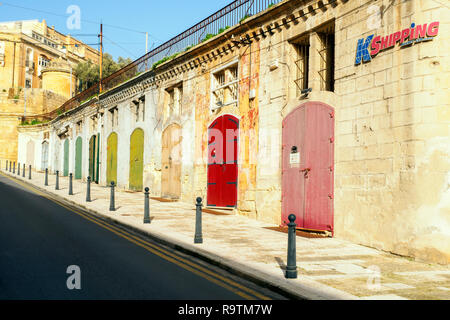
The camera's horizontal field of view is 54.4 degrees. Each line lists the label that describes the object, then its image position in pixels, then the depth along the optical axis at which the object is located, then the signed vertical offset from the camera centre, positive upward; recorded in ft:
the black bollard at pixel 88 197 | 58.95 -3.16
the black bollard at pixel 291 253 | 21.75 -3.87
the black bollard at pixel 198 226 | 31.35 -3.65
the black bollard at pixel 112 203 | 50.11 -3.34
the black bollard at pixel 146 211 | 40.63 -3.40
